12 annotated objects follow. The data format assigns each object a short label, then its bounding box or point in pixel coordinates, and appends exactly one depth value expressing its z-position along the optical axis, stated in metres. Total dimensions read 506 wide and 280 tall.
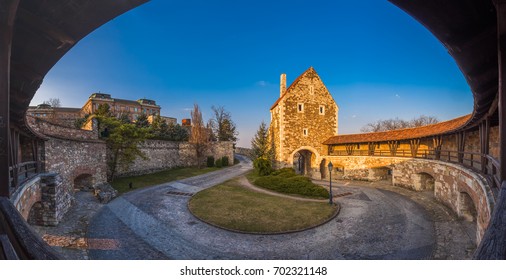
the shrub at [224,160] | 31.84
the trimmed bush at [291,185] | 14.05
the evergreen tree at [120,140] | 17.73
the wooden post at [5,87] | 2.13
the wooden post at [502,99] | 2.36
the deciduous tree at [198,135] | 30.07
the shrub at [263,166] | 21.03
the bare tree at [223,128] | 40.41
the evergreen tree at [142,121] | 31.43
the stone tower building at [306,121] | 22.83
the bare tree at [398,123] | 44.59
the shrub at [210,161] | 30.97
